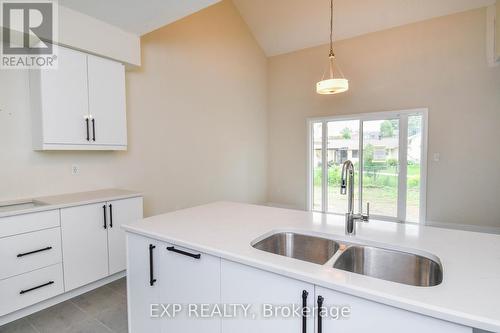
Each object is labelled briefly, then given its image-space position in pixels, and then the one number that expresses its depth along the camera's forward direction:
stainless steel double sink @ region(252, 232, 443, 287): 1.17
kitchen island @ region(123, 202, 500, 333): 0.81
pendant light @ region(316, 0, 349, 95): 3.37
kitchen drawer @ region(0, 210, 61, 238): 2.01
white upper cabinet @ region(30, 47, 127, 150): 2.43
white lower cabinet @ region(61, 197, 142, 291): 2.37
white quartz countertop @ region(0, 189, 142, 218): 2.18
